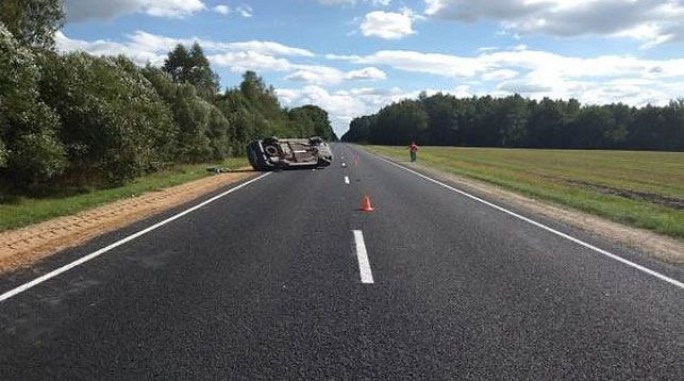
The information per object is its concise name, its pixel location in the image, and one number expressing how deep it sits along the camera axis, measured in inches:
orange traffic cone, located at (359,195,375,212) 562.9
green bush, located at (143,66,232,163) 1302.9
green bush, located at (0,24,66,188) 558.3
